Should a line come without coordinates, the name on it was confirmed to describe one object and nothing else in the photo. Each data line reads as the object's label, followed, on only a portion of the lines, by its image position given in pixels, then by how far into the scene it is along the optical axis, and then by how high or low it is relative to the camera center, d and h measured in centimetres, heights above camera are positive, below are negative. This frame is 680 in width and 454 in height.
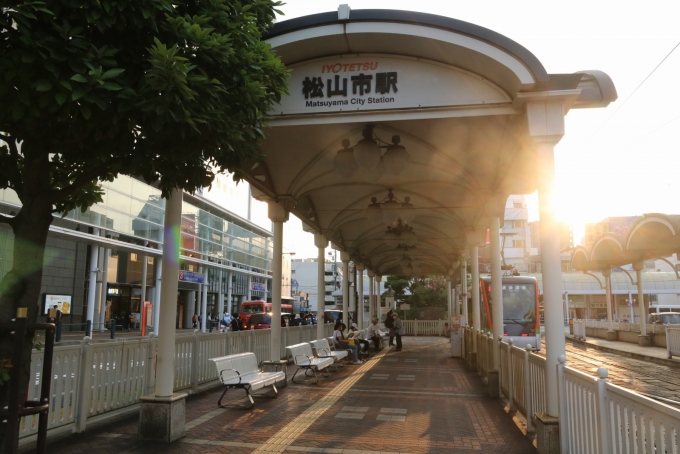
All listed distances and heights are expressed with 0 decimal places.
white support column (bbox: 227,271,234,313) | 5156 +200
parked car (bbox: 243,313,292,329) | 3390 -107
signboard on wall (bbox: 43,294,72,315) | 2808 +1
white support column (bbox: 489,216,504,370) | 1006 +43
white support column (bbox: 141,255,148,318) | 3624 +214
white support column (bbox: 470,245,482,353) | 1485 +39
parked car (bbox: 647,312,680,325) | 2995 -63
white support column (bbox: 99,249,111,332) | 3347 +99
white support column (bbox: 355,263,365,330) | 2391 +49
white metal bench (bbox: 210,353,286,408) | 820 -114
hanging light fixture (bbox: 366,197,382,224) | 1132 +196
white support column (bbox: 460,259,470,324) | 2034 +89
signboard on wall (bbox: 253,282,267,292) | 6675 +218
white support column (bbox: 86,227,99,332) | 2950 +108
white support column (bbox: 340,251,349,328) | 2048 +76
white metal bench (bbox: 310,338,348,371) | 1276 -111
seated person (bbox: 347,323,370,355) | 1765 -120
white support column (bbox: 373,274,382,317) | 2881 +105
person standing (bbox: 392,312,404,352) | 2131 -96
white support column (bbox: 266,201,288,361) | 1082 +73
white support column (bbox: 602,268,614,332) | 2722 +83
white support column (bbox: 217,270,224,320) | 5138 +94
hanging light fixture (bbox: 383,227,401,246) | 1420 +189
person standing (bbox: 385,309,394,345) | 2162 -72
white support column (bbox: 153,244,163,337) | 3842 +118
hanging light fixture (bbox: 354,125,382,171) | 779 +220
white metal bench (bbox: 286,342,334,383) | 1108 -117
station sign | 692 +287
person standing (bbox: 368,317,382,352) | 2084 -117
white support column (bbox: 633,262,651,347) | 2304 -51
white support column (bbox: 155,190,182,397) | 644 +5
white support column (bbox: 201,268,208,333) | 4353 +8
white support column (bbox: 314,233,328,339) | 1496 +74
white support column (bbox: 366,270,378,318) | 2779 +93
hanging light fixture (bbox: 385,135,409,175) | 809 +224
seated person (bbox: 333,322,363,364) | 1549 -114
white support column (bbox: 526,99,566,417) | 573 +88
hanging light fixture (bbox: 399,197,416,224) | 1187 +210
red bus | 4106 -21
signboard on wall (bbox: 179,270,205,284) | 4159 +215
